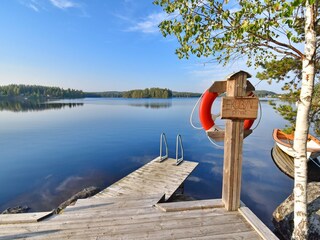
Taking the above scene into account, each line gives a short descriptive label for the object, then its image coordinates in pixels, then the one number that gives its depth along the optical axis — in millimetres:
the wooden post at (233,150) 2186
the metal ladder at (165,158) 6208
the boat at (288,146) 7387
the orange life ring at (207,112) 2602
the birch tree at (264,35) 1856
